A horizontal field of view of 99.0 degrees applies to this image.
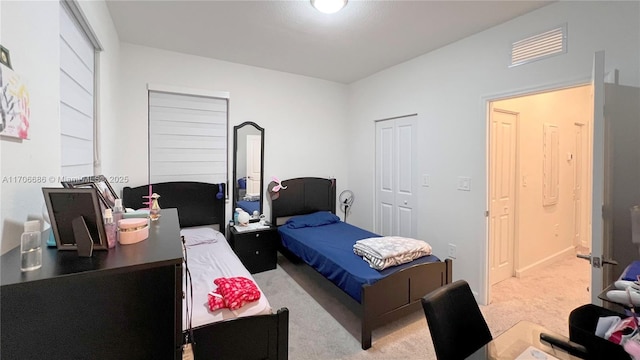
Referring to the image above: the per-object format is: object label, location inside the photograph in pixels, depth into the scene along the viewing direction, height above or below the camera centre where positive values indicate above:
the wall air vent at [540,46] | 2.21 +1.14
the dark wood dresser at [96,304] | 0.68 -0.36
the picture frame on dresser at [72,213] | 0.82 -0.12
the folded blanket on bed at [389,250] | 2.33 -0.65
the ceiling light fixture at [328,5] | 2.15 +1.39
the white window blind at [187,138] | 3.23 +0.48
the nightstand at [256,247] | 3.36 -0.88
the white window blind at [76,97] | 1.57 +0.51
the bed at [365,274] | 2.14 -0.84
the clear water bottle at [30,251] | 0.70 -0.20
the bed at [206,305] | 1.50 -0.79
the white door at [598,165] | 1.50 +0.09
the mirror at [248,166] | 3.68 +0.15
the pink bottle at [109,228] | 0.86 -0.17
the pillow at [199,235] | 2.92 -0.67
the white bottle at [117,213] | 0.93 -0.14
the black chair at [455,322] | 1.23 -0.69
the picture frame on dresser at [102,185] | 1.05 -0.04
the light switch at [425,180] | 3.31 -0.01
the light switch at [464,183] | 2.87 -0.04
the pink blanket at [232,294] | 1.64 -0.74
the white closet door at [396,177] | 3.55 +0.02
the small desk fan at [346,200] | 4.53 -0.37
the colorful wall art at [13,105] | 0.83 +0.23
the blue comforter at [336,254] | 2.26 -0.76
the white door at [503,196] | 3.16 -0.19
